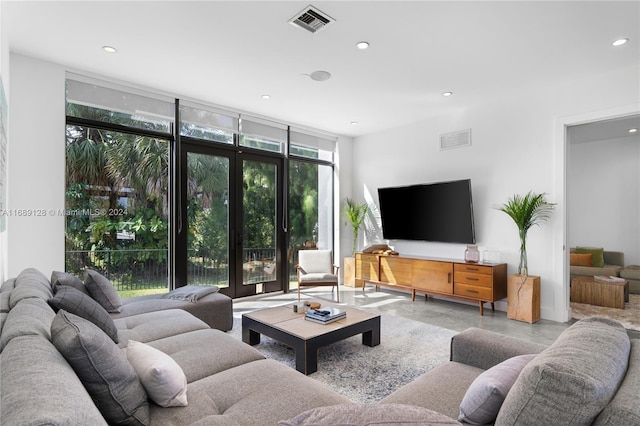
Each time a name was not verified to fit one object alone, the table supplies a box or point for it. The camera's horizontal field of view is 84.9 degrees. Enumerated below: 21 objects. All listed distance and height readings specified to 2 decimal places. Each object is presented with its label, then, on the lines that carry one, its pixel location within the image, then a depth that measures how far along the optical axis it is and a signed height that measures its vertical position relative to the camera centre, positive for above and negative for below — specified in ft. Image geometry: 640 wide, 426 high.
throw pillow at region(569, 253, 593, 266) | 19.10 -2.50
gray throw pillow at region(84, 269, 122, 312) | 9.42 -2.06
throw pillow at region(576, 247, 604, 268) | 19.15 -2.38
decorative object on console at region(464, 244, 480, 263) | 15.88 -1.87
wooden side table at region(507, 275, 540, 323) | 13.76 -3.39
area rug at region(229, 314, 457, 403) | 8.53 -4.17
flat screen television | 16.58 +0.10
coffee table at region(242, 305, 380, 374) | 9.03 -3.24
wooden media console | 14.90 -3.00
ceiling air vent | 8.98 +5.20
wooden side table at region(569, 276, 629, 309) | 15.71 -3.65
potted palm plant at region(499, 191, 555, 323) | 13.83 -2.51
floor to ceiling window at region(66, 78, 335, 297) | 13.20 +0.98
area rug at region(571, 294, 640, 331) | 13.70 -4.26
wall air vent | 17.15 +3.75
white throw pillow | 4.83 -2.30
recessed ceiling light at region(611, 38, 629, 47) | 10.41 +5.18
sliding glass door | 15.88 -0.31
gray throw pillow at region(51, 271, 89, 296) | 8.45 -1.65
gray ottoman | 18.12 -3.36
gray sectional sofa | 2.95 -1.75
